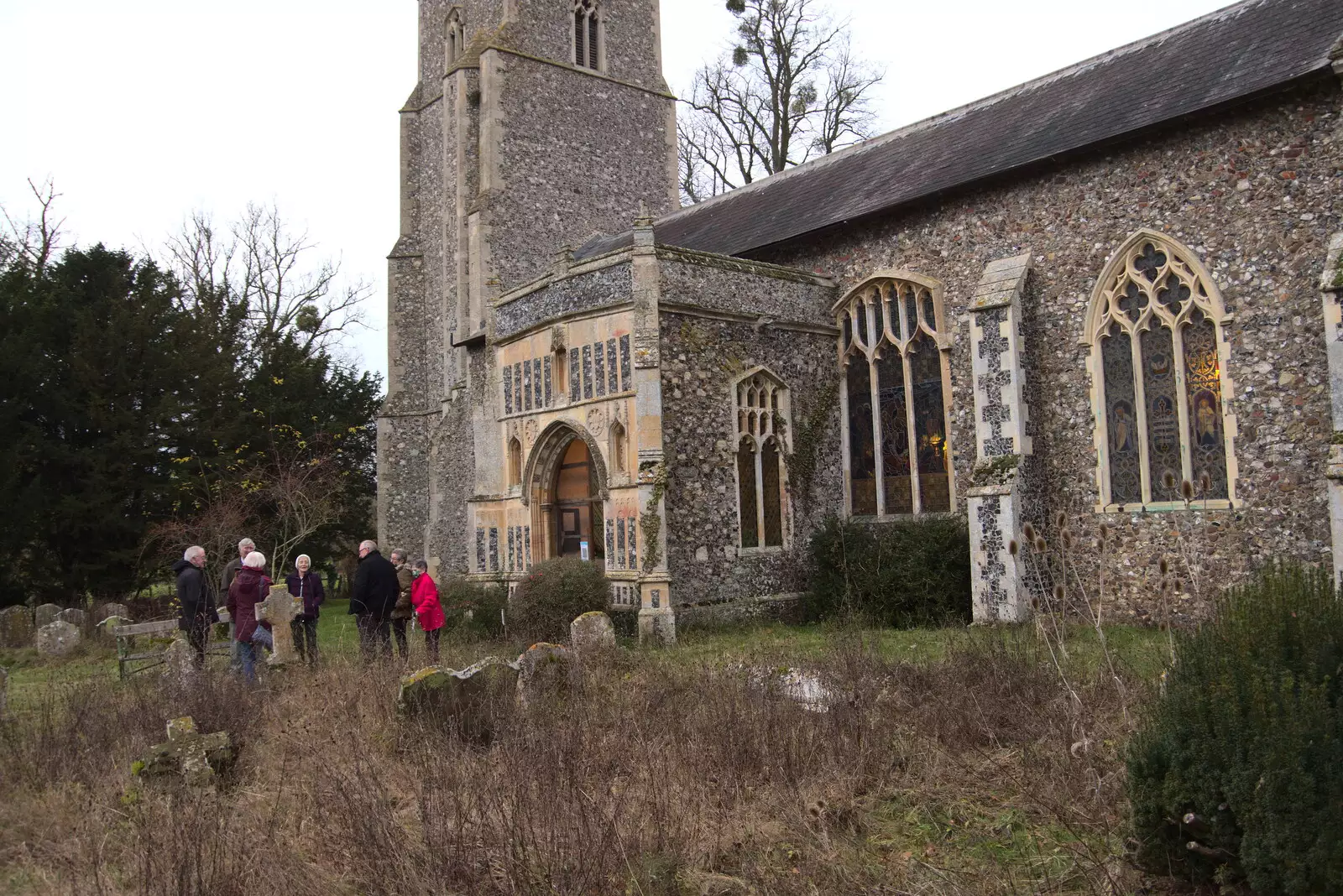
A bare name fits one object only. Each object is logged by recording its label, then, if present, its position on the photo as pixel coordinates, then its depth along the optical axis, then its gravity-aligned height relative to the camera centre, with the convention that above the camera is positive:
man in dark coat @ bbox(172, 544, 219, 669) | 10.47 -0.66
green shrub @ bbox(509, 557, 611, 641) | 12.91 -0.99
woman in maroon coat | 10.12 -0.72
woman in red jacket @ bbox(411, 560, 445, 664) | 10.92 -0.83
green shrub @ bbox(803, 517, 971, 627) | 13.34 -0.87
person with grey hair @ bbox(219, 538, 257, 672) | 10.28 -0.53
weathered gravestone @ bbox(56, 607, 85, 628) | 15.73 -1.20
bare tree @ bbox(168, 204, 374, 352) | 31.84 +7.79
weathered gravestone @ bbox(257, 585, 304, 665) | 10.15 -0.85
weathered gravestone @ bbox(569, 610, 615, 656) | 10.26 -1.14
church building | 11.25 +2.14
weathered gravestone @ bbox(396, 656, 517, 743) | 7.05 -1.24
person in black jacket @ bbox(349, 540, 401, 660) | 10.83 -0.69
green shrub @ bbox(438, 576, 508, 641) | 14.18 -1.17
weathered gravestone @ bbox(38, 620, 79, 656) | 14.32 -1.41
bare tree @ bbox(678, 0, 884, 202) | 29.00 +12.10
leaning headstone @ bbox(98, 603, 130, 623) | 16.73 -1.22
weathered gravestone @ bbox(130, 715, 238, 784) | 6.02 -1.35
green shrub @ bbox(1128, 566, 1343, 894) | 3.81 -1.00
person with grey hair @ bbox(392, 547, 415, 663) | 11.37 -0.85
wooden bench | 11.25 -1.28
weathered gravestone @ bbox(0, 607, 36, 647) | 15.80 -1.37
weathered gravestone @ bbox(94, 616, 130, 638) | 13.91 -1.20
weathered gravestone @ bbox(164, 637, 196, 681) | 8.75 -1.15
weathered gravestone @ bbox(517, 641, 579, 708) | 7.98 -1.20
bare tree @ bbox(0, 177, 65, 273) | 23.23 +7.17
